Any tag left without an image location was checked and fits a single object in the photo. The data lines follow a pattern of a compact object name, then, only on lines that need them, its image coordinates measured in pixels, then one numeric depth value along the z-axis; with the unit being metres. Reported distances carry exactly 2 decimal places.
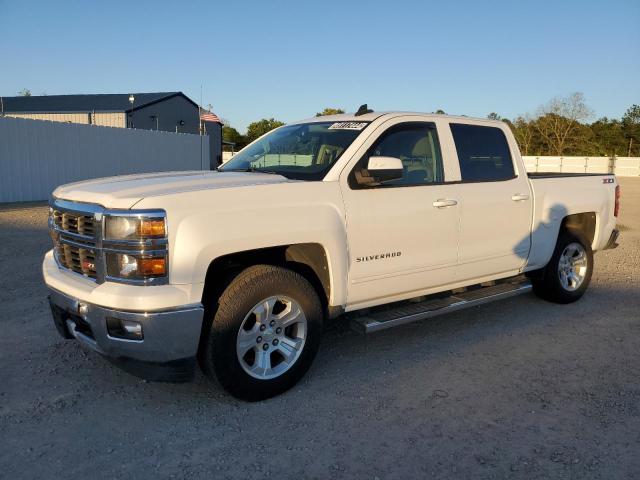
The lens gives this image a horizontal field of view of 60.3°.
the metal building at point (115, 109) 46.56
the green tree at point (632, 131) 61.84
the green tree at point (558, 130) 62.78
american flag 17.56
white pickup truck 3.26
